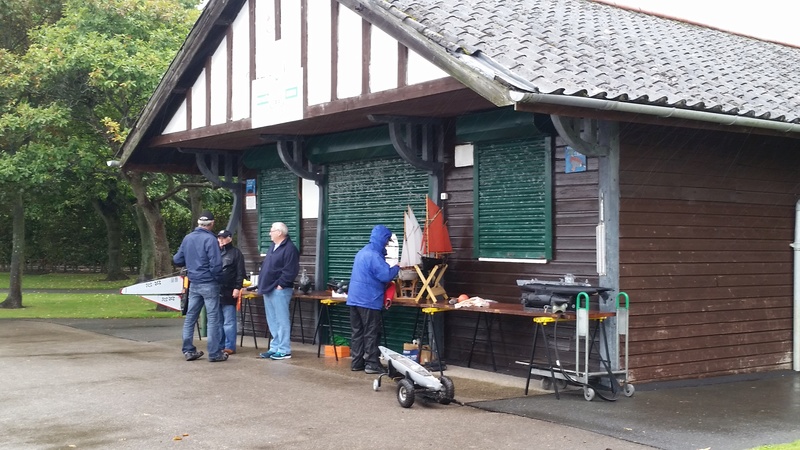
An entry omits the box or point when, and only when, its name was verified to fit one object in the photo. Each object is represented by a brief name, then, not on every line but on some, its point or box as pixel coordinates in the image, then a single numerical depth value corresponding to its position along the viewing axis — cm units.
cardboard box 1089
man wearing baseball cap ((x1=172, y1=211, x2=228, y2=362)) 1182
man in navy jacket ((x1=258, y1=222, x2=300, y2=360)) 1199
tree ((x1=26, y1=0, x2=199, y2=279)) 1864
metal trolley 877
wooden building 916
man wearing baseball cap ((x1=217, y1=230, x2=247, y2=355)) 1246
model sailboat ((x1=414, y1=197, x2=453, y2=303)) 1077
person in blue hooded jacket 1056
